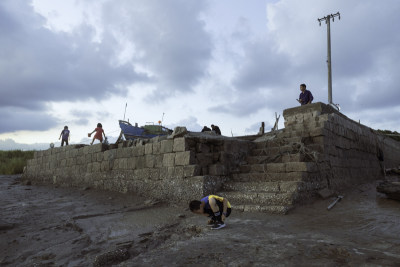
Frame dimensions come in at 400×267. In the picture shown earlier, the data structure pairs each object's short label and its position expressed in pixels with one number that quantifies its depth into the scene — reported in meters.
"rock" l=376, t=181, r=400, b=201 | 5.30
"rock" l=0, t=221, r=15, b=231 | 4.91
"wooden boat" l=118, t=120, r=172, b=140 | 13.37
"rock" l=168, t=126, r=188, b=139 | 6.91
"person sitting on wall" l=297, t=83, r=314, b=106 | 8.19
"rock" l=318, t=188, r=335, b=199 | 5.50
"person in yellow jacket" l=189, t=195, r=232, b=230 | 4.04
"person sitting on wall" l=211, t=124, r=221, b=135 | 12.61
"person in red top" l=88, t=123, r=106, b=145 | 12.23
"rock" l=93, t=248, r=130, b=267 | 3.04
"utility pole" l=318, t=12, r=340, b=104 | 16.09
